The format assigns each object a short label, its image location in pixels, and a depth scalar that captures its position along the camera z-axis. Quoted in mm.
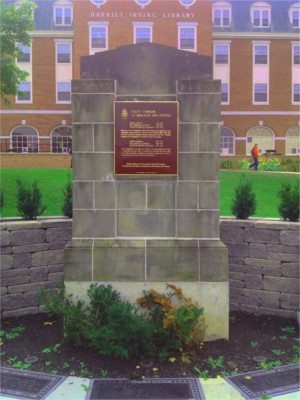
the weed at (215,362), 4780
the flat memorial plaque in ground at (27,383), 4160
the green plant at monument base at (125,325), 4602
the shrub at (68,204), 7334
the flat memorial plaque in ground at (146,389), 4090
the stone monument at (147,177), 5273
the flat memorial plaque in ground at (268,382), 4238
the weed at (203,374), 4512
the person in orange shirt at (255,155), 22675
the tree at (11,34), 14961
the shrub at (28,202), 7008
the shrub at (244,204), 7227
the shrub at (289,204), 6832
